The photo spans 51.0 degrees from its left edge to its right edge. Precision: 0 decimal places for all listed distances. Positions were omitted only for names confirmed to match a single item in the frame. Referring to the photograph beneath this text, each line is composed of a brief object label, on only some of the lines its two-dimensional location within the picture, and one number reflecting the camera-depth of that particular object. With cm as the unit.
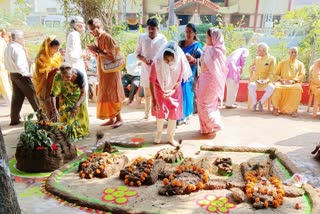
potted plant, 414
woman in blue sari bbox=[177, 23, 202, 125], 586
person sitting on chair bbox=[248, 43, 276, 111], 761
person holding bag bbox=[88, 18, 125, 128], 560
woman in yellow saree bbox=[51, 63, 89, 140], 507
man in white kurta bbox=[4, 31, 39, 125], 605
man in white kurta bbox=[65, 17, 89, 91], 592
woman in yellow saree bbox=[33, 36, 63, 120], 548
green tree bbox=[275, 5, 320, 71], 883
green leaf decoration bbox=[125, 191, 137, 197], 364
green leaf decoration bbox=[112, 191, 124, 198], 361
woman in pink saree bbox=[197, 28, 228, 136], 541
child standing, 488
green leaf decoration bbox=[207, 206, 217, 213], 336
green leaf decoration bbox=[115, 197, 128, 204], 348
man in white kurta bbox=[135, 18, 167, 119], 602
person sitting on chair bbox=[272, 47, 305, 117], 729
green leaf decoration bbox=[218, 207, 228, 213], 334
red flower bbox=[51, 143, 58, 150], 421
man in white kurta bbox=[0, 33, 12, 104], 701
